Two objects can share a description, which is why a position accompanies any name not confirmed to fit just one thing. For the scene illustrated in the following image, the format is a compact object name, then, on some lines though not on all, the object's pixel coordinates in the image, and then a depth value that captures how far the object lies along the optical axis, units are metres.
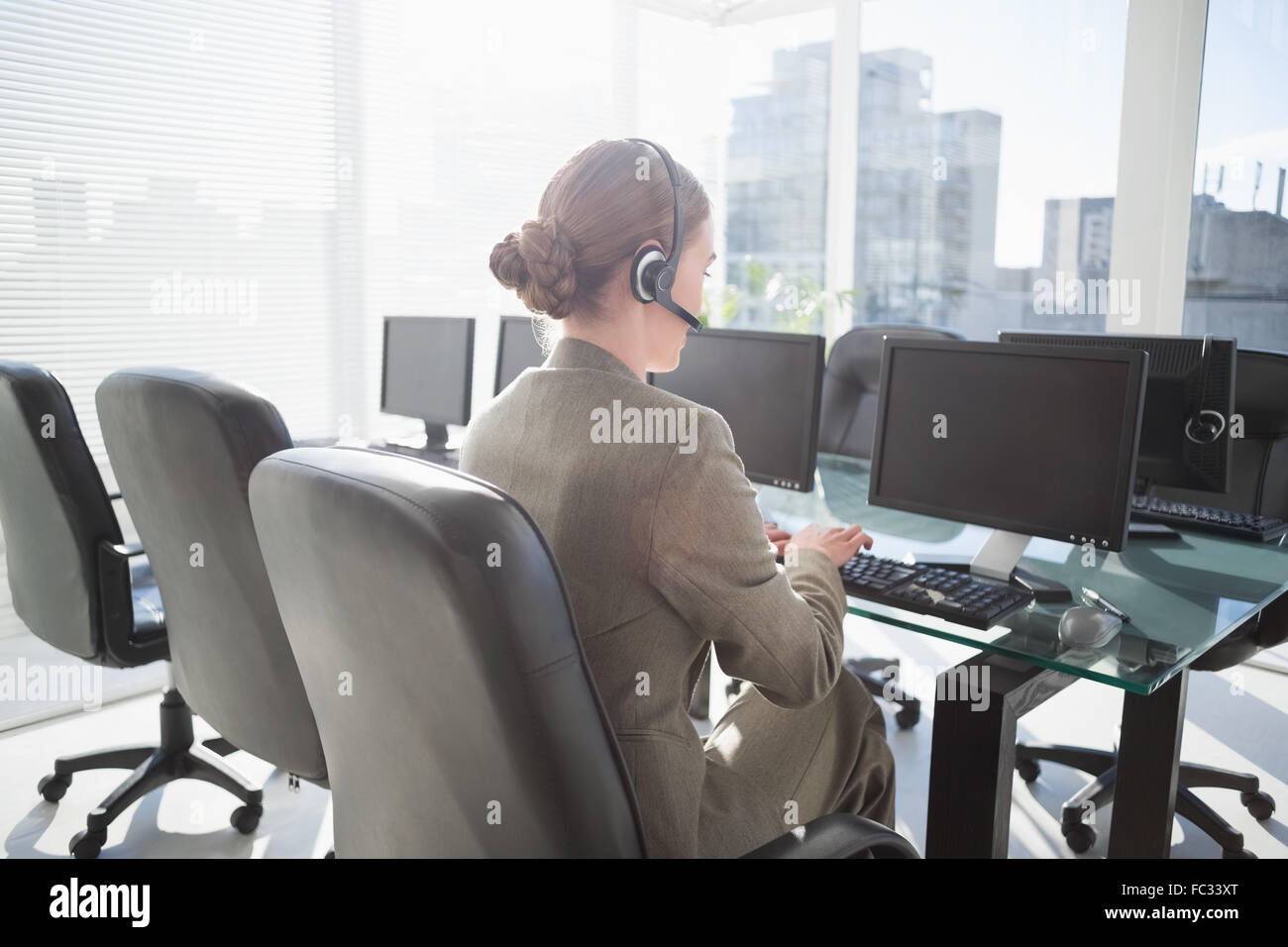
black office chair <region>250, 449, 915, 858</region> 0.84
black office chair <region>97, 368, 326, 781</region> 1.61
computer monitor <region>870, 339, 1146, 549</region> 1.84
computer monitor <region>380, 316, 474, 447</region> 3.46
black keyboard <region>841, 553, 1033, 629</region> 1.76
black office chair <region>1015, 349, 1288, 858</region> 2.42
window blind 3.32
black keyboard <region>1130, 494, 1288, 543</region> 2.37
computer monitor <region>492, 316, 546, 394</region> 3.43
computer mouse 1.63
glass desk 1.64
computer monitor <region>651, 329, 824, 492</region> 2.41
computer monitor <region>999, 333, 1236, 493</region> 2.27
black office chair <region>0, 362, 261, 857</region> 2.13
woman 1.18
